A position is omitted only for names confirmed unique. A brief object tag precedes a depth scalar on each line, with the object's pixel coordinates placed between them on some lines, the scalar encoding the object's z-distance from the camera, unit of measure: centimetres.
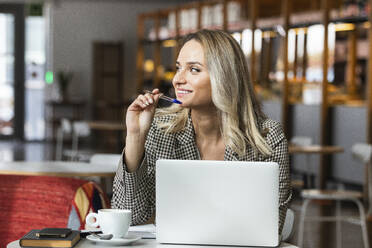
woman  224
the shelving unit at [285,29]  834
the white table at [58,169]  392
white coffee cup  187
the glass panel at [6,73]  1617
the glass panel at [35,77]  1630
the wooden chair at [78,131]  816
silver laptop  174
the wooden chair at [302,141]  679
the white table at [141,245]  179
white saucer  184
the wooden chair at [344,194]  538
